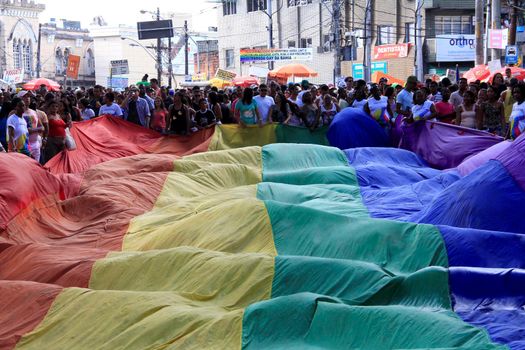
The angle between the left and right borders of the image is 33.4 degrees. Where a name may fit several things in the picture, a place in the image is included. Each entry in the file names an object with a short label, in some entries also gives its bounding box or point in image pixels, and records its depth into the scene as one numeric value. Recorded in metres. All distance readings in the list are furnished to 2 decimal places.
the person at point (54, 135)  13.32
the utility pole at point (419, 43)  36.75
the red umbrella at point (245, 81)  37.28
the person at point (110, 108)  15.95
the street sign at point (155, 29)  49.34
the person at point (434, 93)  15.52
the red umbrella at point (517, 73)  23.35
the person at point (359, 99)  14.95
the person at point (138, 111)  16.05
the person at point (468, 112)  13.09
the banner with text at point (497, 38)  25.28
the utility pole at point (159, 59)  49.20
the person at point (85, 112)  16.78
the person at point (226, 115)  15.63
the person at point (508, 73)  20.14
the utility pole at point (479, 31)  28.69
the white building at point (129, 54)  70.06
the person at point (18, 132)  12.45
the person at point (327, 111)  14.88
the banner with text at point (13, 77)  47.81
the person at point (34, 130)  12.73
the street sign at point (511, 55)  25.45
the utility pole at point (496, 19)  26.56
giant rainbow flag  5.60
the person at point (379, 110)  14.75
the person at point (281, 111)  15.17
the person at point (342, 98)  16.03
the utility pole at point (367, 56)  36.38
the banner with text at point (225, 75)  38.53
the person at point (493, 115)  12.98
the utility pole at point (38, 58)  60.12
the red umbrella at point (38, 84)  35.38
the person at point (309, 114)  14.77
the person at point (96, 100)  17.84
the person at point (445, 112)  13.94
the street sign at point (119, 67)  68.18
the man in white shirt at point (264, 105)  14.98
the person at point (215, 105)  15.38
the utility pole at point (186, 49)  56.81
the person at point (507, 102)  13.04
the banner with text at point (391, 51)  40.47
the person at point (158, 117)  16.16
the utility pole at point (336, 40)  37.25
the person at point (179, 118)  14.62
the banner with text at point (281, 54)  40.28
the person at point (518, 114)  11.52
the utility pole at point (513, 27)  30.50
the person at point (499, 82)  15.34
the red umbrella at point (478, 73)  23.99
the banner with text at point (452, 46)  39.38
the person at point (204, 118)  14.96
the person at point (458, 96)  14.51
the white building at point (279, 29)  45.78
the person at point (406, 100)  14.60
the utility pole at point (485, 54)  29.47
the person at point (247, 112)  14.73
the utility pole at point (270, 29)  43.90
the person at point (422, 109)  13.81
